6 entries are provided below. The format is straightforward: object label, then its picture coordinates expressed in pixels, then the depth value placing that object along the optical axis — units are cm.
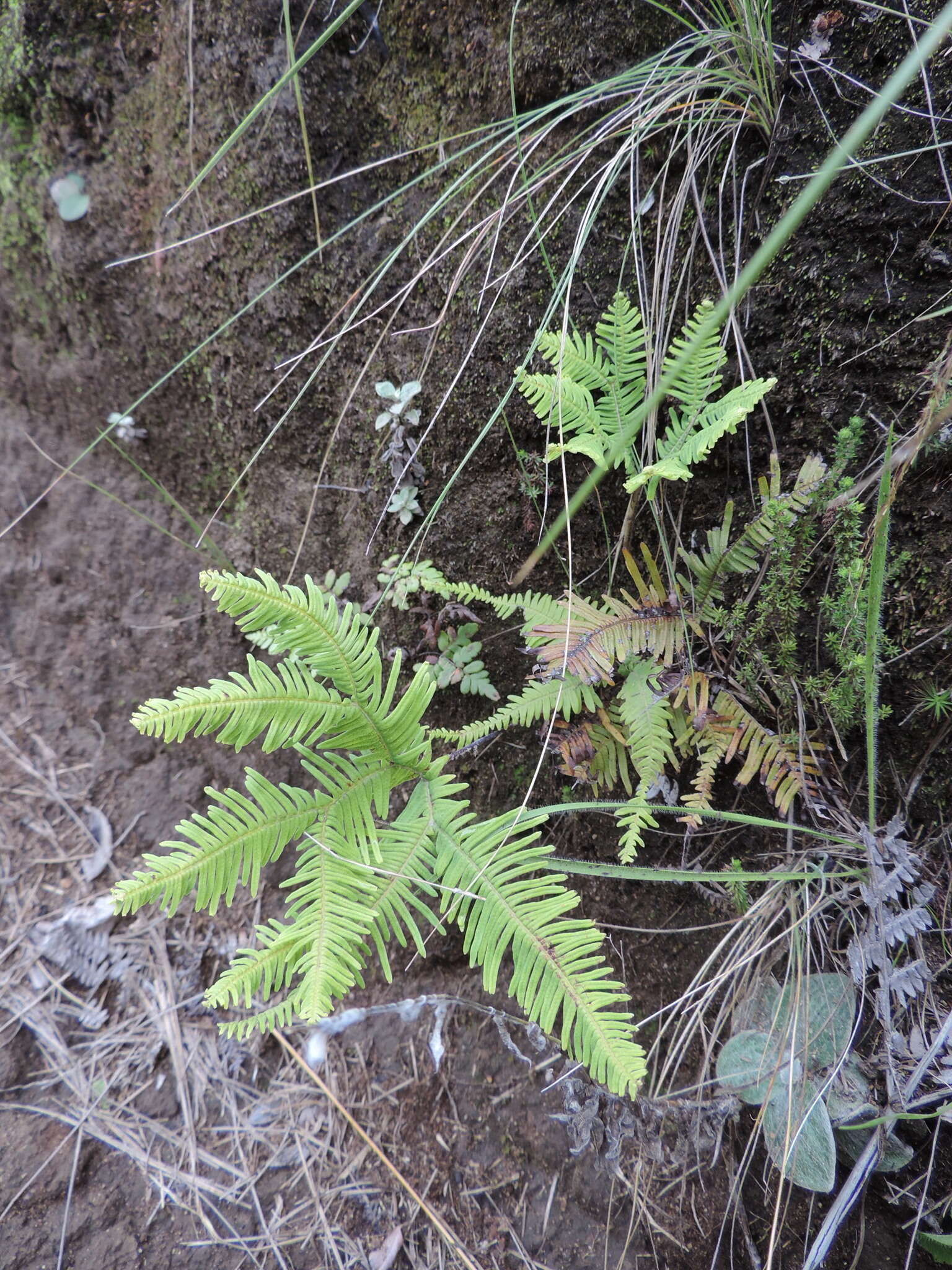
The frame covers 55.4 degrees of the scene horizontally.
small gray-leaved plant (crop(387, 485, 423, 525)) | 46
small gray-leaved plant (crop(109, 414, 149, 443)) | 55
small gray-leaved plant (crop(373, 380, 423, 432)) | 45
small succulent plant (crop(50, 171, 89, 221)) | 53
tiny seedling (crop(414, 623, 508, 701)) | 44
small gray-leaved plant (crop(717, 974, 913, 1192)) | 36
